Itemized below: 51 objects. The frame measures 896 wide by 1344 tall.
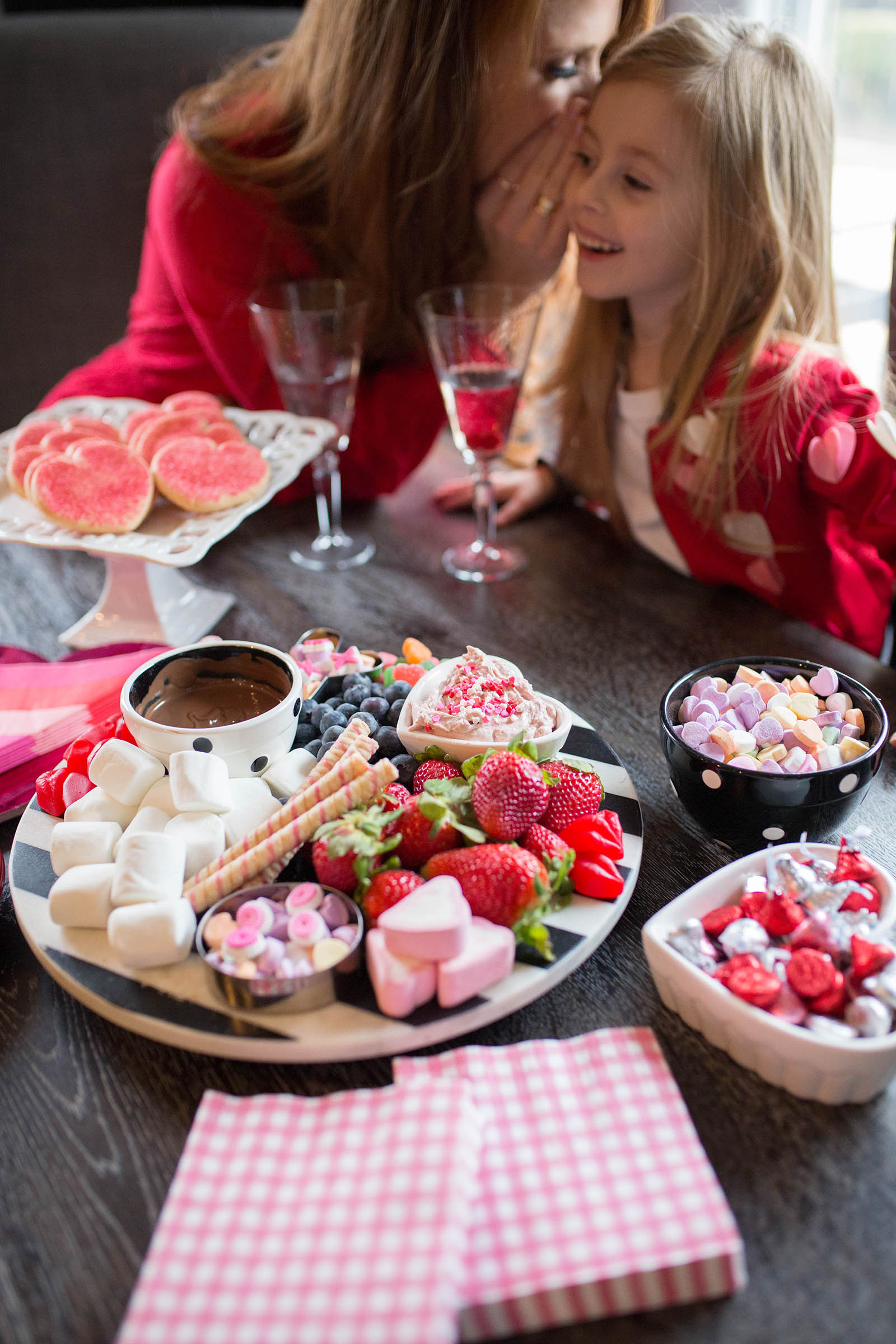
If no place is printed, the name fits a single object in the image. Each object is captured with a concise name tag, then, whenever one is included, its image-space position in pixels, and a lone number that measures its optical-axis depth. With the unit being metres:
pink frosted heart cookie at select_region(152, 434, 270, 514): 1.23
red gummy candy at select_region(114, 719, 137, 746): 0.95
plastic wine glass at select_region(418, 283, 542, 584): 1.37
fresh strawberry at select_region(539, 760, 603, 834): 0.84
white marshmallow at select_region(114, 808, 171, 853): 0.80
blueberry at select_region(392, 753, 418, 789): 0.90
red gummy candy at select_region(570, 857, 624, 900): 0.78
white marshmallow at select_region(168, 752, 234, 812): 0.80
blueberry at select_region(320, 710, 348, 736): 0.95
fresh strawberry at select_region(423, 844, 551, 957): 0.73
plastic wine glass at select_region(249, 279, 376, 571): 1.40
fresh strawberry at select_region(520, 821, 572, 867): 0.78
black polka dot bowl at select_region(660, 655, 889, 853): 0.82
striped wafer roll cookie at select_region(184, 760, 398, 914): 0.75
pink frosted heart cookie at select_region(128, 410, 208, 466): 1.33
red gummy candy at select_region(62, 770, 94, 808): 0.88
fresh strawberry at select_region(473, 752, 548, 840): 0.78
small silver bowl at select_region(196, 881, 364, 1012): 0.68
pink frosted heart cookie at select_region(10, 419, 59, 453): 1.35
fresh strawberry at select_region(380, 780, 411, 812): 0.82
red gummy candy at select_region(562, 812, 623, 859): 0.81
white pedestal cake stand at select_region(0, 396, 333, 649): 1.15
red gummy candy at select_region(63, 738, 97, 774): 0.90
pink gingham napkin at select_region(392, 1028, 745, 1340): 0.55
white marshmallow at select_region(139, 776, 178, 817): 0.82
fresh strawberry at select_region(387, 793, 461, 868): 0.77
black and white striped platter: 0.67
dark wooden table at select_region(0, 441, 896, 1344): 0.57
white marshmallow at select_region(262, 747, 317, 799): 0.88
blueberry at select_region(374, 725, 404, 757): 0.93
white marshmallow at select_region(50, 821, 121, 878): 0.79
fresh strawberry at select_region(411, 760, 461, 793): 0.86
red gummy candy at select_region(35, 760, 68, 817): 0.89
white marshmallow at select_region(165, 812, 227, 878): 0.79
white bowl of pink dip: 0.89
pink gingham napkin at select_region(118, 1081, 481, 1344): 0.52
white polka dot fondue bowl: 0.86
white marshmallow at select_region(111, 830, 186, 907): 0.74
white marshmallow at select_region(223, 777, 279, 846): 0.82
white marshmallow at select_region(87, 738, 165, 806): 0.83
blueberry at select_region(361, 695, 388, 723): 0.96
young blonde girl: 1.28
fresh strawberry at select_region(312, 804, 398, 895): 0.75
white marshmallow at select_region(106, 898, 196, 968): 0.71
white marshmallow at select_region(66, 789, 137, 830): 0.83
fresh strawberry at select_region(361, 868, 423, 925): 0.73
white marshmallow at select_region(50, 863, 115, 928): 0.75
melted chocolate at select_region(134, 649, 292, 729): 0.92
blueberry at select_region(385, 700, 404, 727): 0.96
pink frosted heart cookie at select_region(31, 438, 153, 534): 1.18
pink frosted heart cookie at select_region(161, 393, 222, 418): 1.44
